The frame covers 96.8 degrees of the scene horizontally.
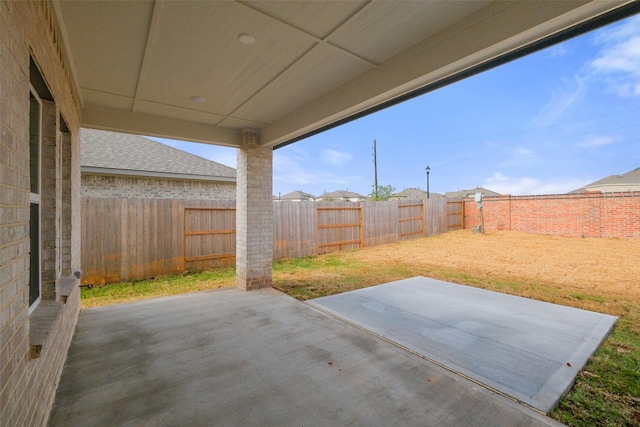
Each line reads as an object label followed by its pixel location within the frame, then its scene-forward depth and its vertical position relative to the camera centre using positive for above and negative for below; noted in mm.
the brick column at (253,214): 5180 +58
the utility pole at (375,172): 23359 +3627
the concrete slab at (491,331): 2443 -1392
